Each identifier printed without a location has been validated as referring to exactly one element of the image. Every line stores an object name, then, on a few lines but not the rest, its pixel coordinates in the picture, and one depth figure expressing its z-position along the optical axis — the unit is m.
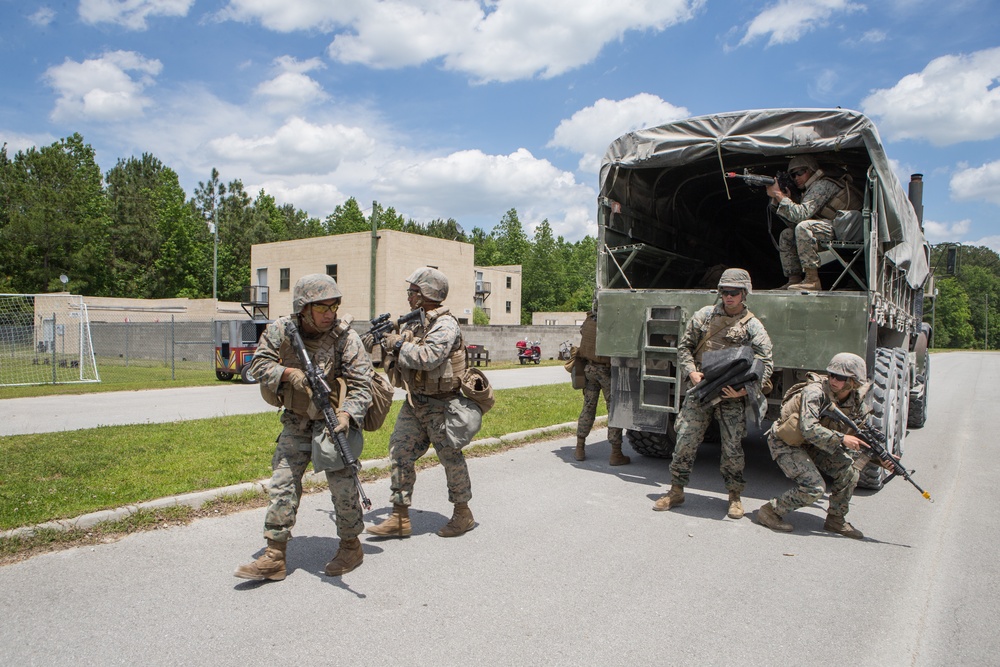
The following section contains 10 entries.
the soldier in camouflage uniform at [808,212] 6.38
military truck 6.01
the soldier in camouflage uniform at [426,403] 4.55
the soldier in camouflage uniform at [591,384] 7.32
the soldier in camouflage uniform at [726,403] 5.45
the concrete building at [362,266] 33.06
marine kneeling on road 4.90
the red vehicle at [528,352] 27.73
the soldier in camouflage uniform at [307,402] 3.82
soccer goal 15.63
